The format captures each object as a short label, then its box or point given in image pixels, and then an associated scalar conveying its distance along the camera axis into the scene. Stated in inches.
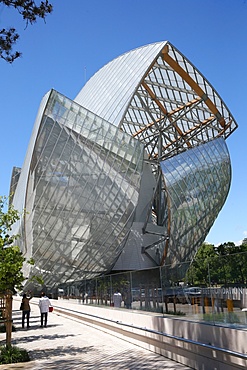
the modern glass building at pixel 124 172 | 1278.3
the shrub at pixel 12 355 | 433.1
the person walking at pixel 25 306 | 776.9
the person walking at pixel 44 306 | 772.6
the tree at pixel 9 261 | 486.9
